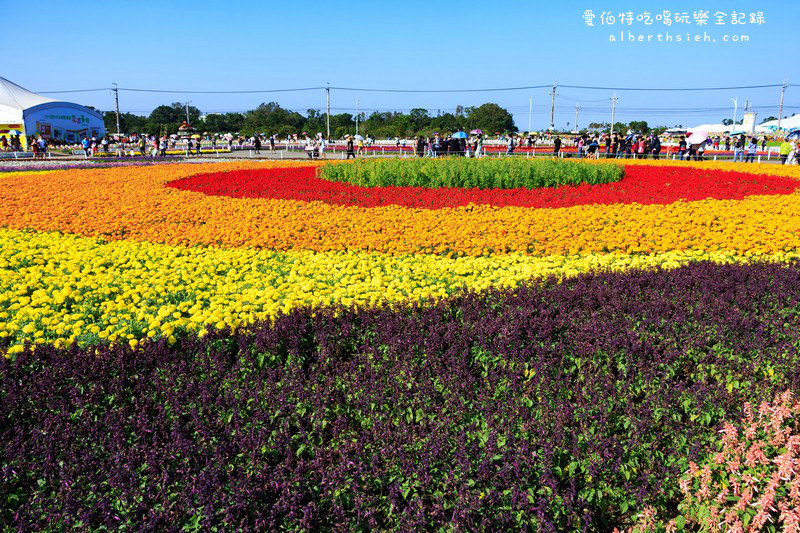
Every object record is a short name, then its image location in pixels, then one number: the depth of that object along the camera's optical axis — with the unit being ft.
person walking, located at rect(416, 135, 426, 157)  101.81
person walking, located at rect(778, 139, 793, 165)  76.79
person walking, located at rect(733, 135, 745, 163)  84.94
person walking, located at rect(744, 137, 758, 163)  81.04
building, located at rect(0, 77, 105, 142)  183.62
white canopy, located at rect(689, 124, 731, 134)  158.51
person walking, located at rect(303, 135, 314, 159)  98.63
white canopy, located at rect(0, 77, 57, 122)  182.80
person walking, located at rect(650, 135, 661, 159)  87.58
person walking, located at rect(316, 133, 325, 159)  101.62
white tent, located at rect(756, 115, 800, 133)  163.64
